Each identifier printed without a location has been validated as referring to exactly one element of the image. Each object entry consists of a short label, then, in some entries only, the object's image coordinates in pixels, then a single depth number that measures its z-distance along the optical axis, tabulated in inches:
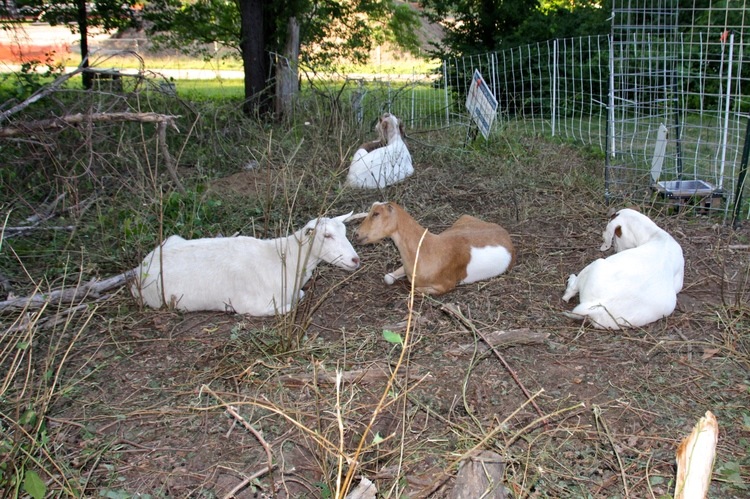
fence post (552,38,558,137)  365.4
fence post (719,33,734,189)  239.0
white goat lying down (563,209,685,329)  158.1
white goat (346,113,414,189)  267.1
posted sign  309.4
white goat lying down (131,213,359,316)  170.9
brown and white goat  181.5
